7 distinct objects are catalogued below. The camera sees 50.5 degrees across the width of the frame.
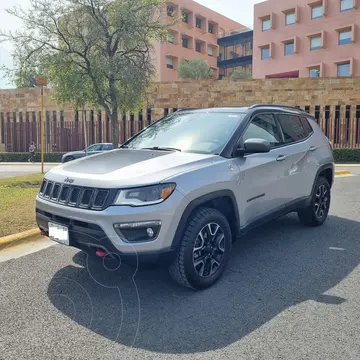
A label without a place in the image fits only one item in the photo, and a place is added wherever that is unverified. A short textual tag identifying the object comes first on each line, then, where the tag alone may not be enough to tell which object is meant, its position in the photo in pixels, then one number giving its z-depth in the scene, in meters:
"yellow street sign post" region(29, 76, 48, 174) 10.82
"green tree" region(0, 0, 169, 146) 12.31
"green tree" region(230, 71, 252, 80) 49.78
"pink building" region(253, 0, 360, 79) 40.75
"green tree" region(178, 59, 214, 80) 46.06
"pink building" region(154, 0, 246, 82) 51.22
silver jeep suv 3.17
